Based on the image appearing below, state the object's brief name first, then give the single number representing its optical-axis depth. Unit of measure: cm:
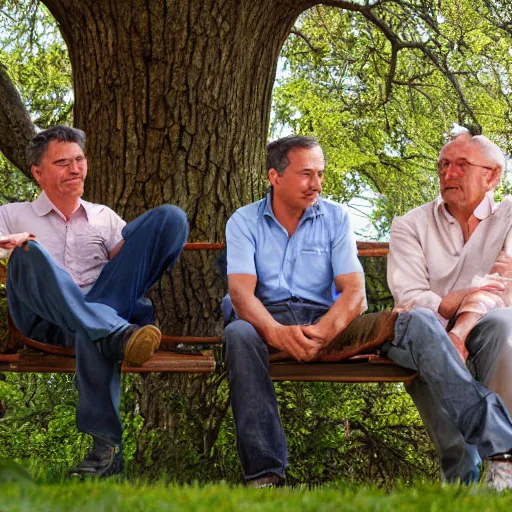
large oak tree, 584
